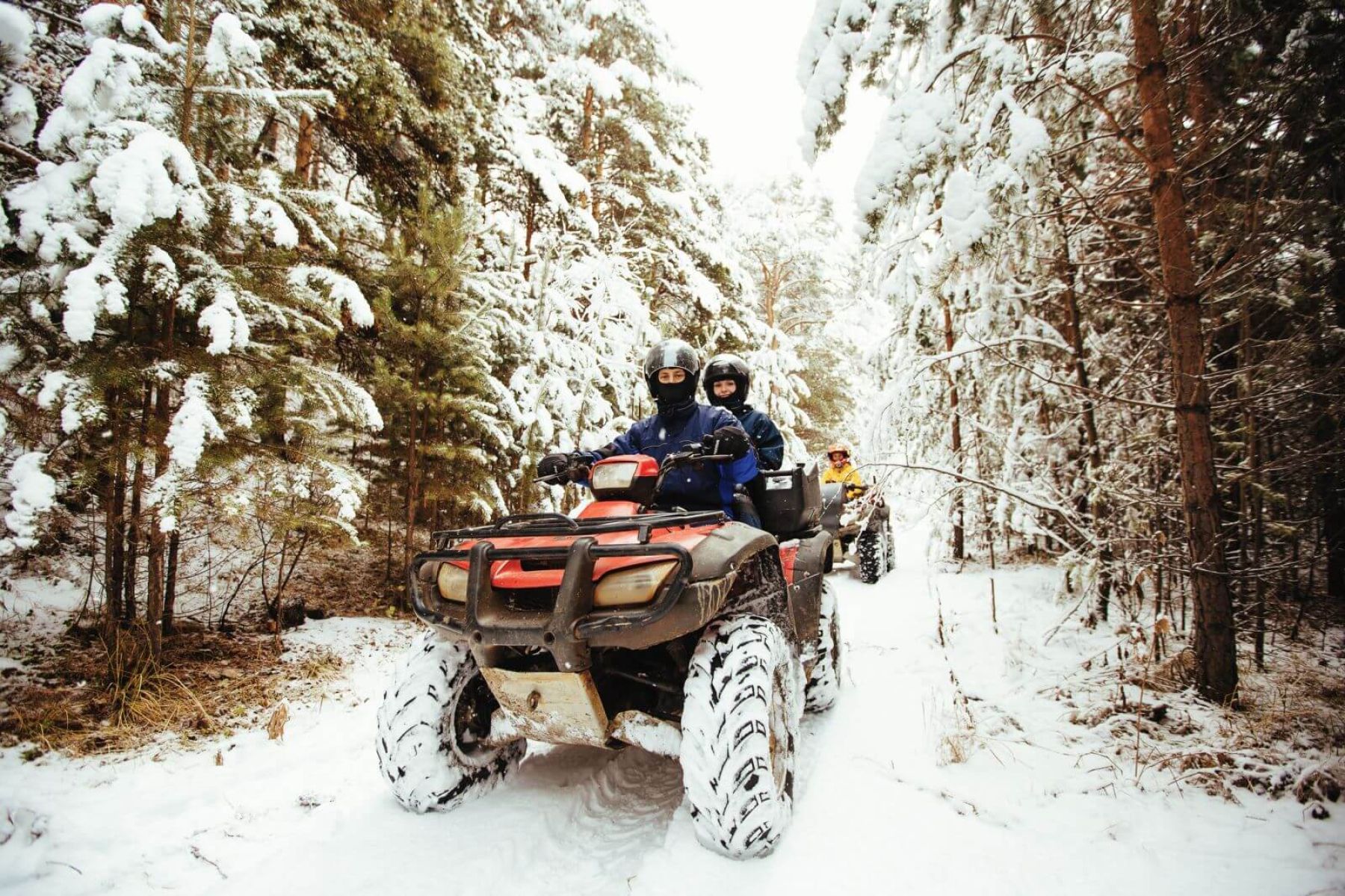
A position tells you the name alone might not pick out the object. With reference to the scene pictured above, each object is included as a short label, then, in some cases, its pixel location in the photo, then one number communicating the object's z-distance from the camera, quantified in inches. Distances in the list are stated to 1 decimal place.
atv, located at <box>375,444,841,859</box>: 83.8
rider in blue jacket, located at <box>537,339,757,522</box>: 131.9
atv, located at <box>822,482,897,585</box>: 335.3
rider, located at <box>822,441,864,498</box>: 362.0
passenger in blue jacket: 173.5
